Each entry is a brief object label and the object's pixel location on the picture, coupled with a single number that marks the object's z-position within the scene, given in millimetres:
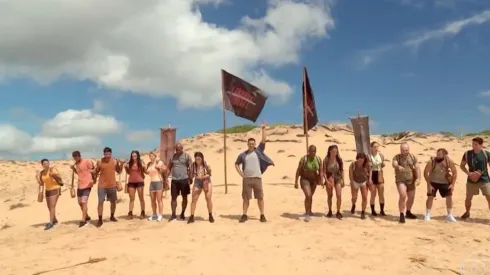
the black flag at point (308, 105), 14773
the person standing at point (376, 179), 11047
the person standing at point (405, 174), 10461
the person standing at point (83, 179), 10883
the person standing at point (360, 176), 10852
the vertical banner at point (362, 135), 15336
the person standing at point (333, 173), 10773
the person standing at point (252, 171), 10609
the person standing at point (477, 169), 10391
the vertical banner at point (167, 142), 15648
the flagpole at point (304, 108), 14703
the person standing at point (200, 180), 10625
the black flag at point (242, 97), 14398
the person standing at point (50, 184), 11109
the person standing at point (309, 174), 10688
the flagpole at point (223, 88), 14344
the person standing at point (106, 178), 10906
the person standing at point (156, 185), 11055
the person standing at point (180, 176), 10797
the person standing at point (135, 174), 11234
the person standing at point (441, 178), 10484
